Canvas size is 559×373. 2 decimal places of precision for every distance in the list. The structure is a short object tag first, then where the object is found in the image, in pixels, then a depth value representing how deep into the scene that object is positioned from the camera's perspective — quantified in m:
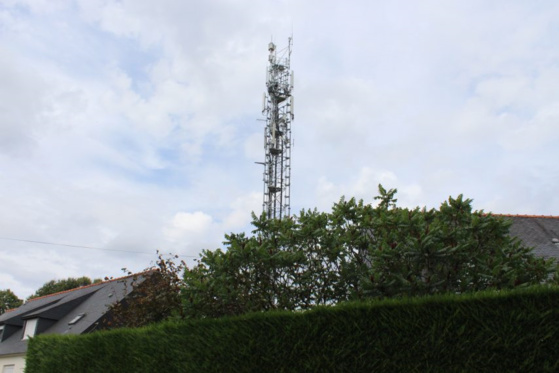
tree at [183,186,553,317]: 6.89
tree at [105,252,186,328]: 12.02
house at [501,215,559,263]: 14.84
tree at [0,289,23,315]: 45.76
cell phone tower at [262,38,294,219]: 25.03
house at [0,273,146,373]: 23.16
